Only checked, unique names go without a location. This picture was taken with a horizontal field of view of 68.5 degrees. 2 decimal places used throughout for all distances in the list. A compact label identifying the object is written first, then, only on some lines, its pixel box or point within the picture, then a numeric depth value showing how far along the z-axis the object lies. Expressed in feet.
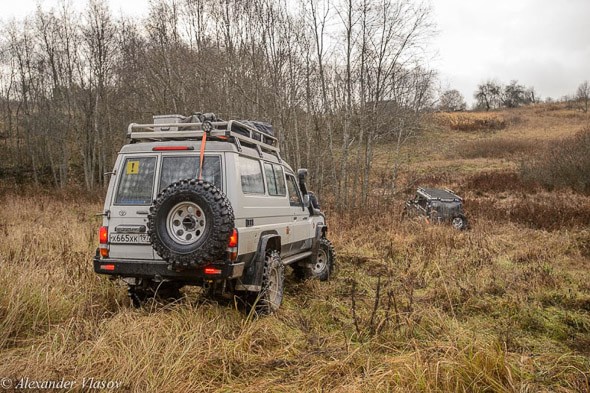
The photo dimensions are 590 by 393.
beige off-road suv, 14.71
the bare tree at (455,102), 193.58
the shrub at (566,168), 62.60
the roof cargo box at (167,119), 18.84
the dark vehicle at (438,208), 45.21
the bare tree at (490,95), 226.79
